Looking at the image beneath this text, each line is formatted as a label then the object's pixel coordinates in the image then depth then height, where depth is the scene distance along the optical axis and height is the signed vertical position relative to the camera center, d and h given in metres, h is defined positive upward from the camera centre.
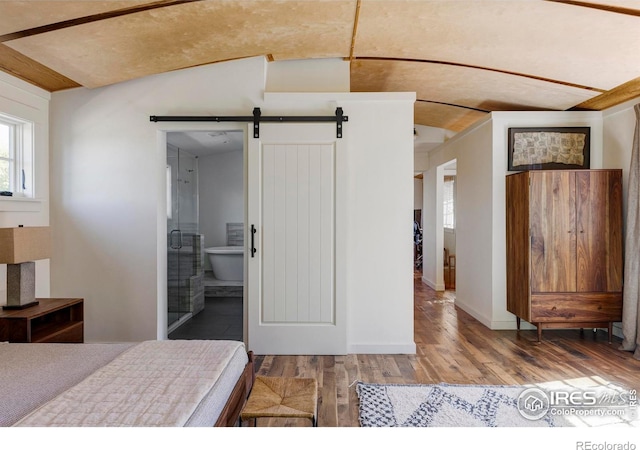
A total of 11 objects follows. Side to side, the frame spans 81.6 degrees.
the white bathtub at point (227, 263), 5.99 -0.66
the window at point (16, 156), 3.17 +0.58
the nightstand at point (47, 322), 2.48 -0.74
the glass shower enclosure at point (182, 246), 4.12 -0.29
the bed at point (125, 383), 1.17 -0.61
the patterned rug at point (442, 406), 2.18 -1.17
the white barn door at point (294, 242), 3.32 -0.18
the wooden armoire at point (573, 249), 3.60 -0.26
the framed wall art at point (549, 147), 4.07 +0.83
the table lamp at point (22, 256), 2.54 -0.24
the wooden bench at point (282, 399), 1.48 -0.76
